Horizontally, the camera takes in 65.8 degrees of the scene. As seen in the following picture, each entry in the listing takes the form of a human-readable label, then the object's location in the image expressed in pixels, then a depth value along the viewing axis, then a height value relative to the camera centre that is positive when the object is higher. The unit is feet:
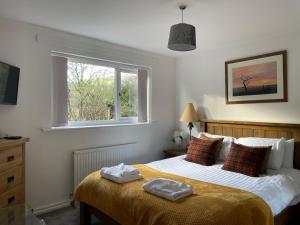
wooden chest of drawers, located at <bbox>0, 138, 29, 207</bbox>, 6.64 -1.73
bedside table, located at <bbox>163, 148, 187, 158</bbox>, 12.75 -2.13
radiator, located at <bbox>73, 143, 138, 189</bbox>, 10.20 -2.06
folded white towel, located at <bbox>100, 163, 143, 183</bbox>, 7.32 -1.94
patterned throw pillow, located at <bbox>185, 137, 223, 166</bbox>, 10.02 -1.67
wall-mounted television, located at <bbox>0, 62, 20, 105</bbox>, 7.61 +1.08
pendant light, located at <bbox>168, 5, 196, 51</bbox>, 7.06 +2.40
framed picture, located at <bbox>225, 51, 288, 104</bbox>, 10.23 +1.65
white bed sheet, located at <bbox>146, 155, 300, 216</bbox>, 6.85 -2.23
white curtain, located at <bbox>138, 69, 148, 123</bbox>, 13.03 +1.08
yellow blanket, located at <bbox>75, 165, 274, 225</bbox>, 5.25 -2.29
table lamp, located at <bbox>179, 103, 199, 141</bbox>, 12.64 -0.06
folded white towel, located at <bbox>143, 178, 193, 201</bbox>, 5.98 -2.02
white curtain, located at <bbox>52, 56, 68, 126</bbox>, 9.81 +1.02
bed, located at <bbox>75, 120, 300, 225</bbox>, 6.93 -2.08
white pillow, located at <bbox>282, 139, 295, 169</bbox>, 9.20 -1.61
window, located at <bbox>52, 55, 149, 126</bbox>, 10.00 +1.10
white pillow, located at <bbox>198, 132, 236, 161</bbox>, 10.41 -1.51
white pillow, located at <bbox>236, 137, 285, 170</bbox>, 8.89 -1.46
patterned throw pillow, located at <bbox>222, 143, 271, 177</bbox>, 8.38 -1.73
